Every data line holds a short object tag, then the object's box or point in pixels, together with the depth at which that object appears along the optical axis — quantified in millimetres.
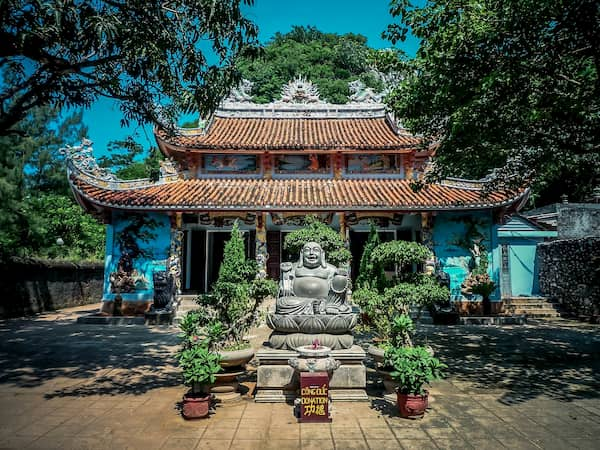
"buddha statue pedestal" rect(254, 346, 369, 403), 4879
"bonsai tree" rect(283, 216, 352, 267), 7469
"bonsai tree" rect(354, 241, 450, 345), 5801
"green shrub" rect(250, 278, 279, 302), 6434
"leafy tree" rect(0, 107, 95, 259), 16719
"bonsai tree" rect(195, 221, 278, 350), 5180
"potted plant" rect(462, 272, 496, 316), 11961
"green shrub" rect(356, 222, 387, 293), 9334
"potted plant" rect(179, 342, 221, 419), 4168
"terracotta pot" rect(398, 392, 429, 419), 4223
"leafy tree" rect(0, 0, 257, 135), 5000
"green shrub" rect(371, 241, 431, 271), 6098
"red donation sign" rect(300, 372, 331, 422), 4141
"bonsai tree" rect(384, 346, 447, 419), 4180
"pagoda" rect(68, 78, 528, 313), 12125
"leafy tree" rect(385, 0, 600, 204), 5762
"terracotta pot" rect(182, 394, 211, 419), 4219
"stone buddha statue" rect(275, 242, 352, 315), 5598
